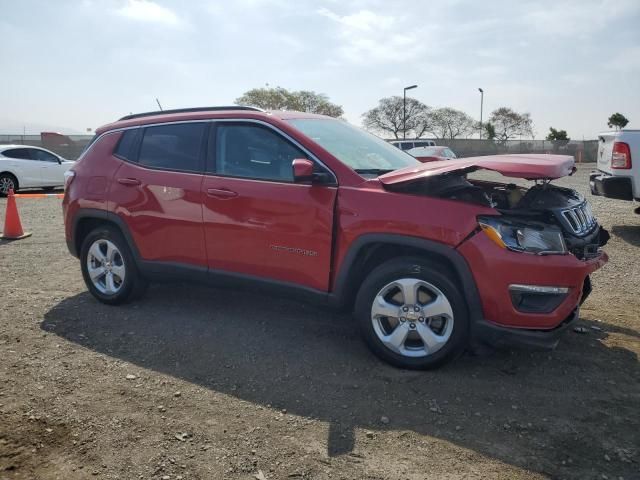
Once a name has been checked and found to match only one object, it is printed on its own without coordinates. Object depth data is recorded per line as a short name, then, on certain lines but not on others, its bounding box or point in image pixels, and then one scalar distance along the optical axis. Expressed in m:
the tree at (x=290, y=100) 58.94
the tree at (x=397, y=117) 67.81
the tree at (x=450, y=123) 68.56
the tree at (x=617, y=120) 59.97
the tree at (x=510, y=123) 68.56
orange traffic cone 8.23
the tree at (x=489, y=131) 65.44
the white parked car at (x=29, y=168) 15.17
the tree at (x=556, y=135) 58.44
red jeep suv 3.29
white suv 28.17
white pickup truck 7.46
